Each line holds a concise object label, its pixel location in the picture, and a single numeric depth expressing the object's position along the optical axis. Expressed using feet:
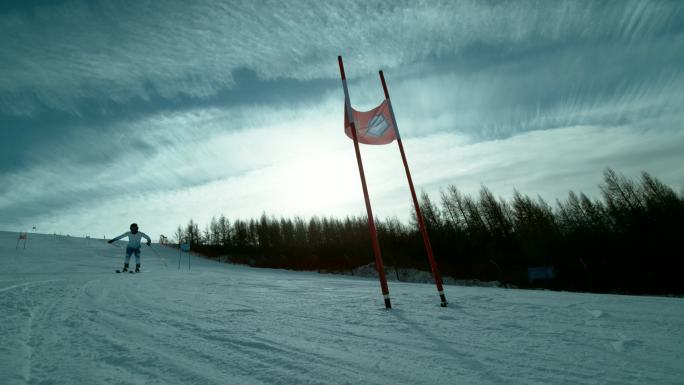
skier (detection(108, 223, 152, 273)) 43.24
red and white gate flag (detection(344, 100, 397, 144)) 23.86
